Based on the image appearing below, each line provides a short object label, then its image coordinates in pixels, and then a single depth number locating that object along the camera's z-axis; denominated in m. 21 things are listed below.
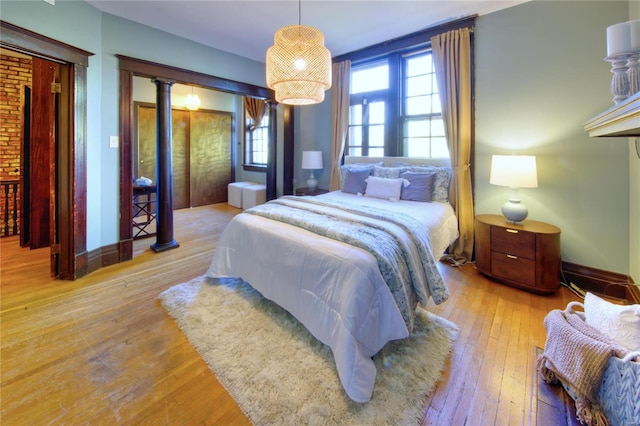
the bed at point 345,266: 1.50
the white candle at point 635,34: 1.39
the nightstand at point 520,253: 2.44
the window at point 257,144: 6.63
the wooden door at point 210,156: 6.42
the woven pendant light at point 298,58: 2.23
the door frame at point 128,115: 3.17
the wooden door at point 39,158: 3.30
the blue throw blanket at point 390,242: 1.67
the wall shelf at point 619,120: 0.96
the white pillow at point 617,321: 1.26
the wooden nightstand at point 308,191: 4.70
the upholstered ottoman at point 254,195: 5.96
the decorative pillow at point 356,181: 3.65
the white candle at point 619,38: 1.42
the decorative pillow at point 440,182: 3.24
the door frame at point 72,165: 2.64
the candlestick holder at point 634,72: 1.41
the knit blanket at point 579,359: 1.23
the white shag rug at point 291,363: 1.35
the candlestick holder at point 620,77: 1.46
